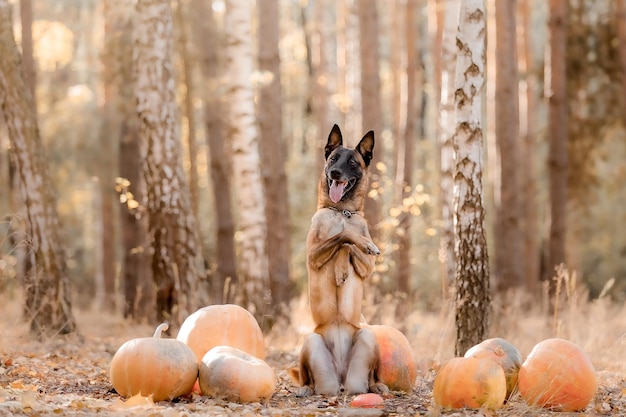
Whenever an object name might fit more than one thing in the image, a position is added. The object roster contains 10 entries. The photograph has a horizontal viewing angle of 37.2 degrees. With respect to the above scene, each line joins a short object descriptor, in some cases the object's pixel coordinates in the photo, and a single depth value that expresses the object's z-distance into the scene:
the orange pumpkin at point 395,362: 8.03
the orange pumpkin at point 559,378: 7.33
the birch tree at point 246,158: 13.21
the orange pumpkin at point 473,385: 7.10
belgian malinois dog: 7.81
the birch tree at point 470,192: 9.98
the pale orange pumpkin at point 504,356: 7.64
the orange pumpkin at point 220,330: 8.12
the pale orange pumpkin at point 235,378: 7.29
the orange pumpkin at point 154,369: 7.25
